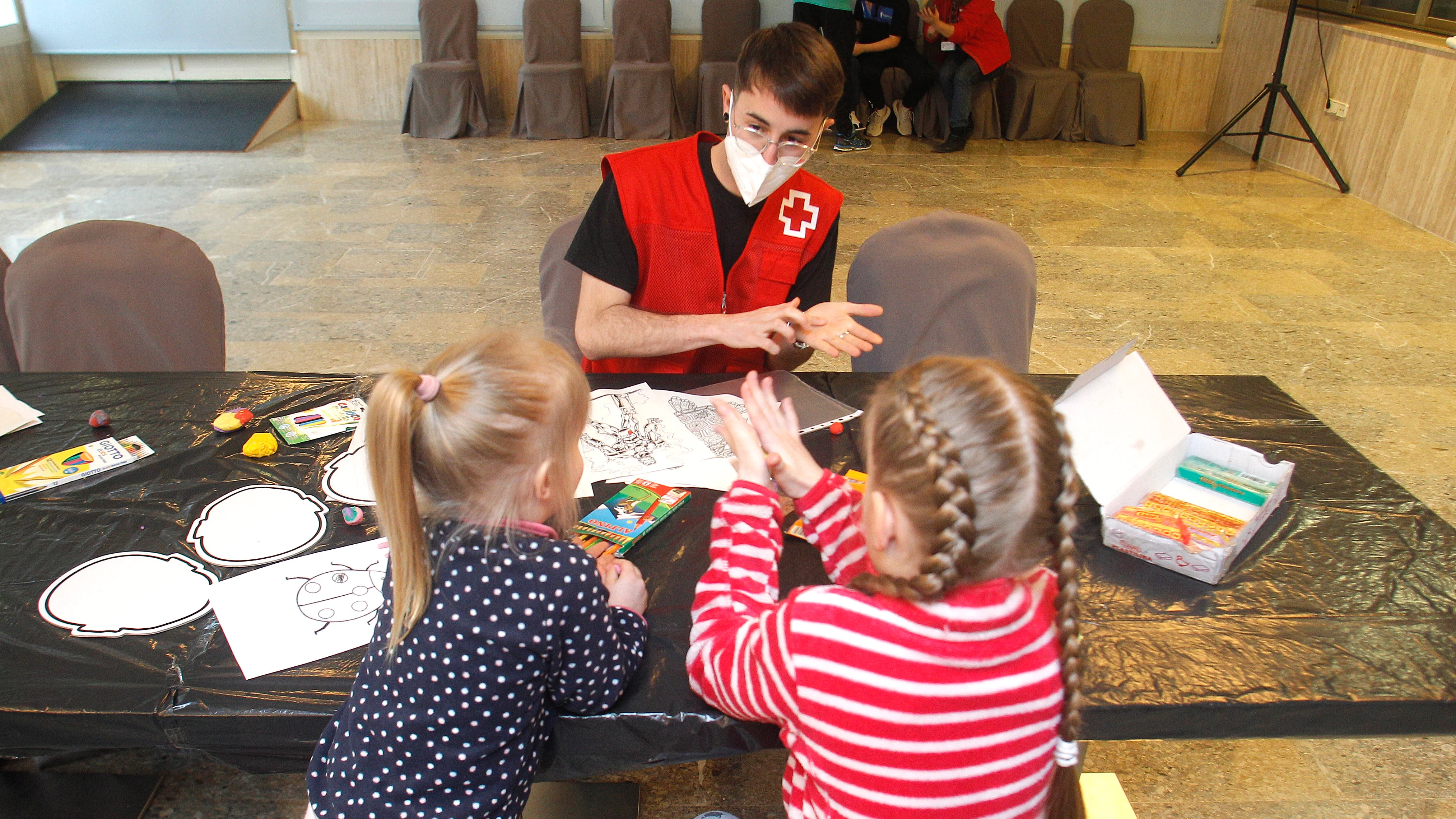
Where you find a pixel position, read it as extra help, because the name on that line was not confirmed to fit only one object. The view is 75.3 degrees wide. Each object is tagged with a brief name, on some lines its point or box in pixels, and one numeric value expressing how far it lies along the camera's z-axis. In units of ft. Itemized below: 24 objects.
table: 3.80
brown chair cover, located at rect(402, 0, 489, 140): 21.22
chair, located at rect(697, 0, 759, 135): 21.40
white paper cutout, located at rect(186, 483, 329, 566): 4.58
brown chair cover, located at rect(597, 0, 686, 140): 21.26
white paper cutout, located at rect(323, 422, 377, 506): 5.01
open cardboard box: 4.77
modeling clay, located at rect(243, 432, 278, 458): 5.29
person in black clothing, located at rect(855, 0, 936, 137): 21.30
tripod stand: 18.25
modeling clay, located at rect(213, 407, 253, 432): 5.50
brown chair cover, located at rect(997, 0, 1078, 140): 21.81
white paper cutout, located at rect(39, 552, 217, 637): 4.11
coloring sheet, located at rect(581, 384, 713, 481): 5.30
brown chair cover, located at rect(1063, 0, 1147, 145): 21.76
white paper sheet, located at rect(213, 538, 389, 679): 4.03
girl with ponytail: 3.50
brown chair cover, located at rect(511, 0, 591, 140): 21.13
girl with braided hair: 3.02
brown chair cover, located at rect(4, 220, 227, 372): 6.84
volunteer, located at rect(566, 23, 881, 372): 6.11
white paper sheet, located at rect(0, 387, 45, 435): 5.52
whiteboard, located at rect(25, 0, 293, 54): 21.66
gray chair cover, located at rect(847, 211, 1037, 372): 7.20
